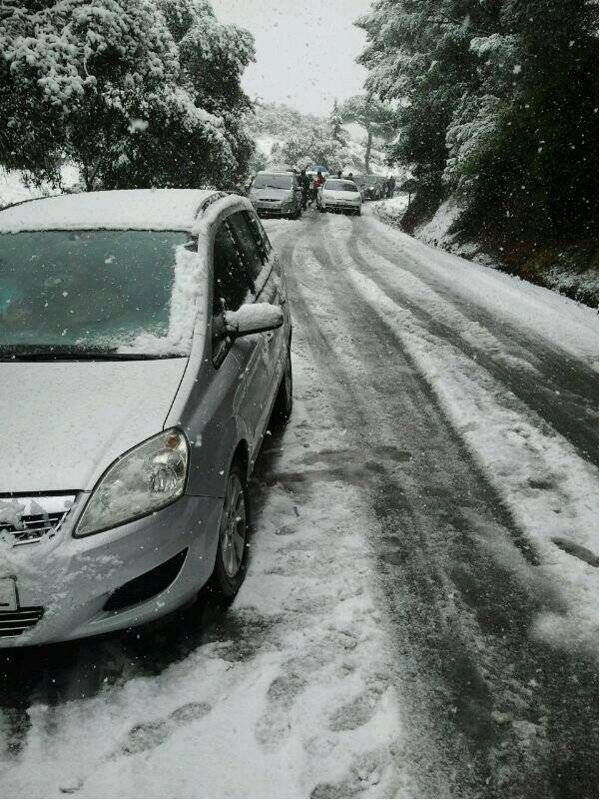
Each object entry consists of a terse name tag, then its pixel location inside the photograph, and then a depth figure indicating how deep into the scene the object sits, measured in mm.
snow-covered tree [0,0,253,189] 10172
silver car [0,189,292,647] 2234
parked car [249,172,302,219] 22844
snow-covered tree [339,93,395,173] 21647
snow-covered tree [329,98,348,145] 74875
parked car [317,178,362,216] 26703
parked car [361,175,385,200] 49375
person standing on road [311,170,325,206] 32844
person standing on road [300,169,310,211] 29125
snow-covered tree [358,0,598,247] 9695
